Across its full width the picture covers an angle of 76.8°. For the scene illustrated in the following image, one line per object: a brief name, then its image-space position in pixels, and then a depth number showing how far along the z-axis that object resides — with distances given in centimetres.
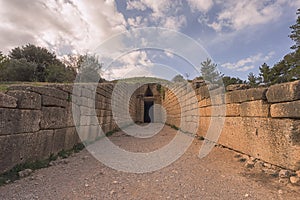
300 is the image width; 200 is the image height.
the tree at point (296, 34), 1579
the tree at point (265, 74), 1775
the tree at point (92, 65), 1500
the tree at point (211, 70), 1943
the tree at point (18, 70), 1380
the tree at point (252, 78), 2024
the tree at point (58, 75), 1458
